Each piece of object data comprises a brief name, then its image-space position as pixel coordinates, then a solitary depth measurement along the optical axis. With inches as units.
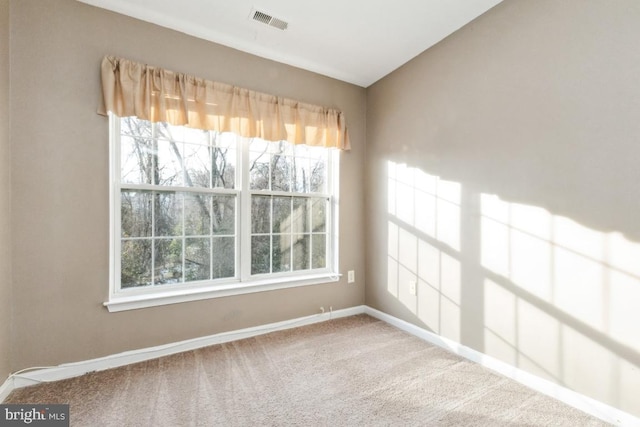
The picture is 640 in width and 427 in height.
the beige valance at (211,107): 84.4
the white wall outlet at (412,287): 109.6
